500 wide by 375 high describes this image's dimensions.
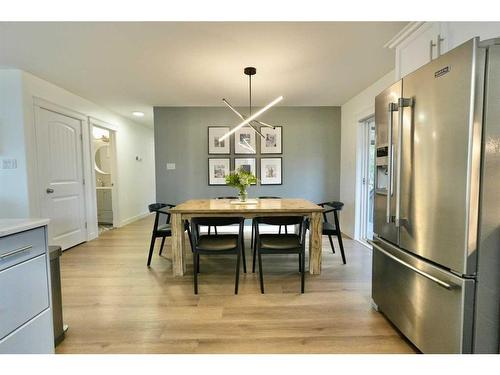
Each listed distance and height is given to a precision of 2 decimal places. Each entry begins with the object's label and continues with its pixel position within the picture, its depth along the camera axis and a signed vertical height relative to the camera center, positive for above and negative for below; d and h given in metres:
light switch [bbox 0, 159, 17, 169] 2.90 +0.11
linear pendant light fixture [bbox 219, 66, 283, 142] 2.72 +1.16
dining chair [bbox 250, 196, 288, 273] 2.79 -1.08
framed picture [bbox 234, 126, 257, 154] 4.53 +0.56
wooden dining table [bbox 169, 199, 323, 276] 2.52 -0.45
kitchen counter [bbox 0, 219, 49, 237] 1.10 -0.25
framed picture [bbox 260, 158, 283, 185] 4.59 +0.00
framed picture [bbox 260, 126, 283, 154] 4.56 +0.54
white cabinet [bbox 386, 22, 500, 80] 1.45 +0.92
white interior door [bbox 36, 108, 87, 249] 3.23 -0.04
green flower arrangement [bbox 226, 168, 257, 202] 2.98 -0.11
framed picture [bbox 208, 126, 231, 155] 4.54 +0.57
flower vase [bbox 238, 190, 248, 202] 3.04 -0.31
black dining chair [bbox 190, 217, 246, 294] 2.25 -0.69
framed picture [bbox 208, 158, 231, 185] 4.57 +0.03
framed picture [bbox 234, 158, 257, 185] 4.58 +0.15
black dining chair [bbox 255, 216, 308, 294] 2.26 -0.69
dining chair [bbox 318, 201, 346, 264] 2.90 -0.70
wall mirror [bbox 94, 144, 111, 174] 5.63 +0.33
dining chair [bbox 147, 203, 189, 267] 2.84 -0.69
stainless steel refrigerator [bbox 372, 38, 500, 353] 1.09 -0.15
